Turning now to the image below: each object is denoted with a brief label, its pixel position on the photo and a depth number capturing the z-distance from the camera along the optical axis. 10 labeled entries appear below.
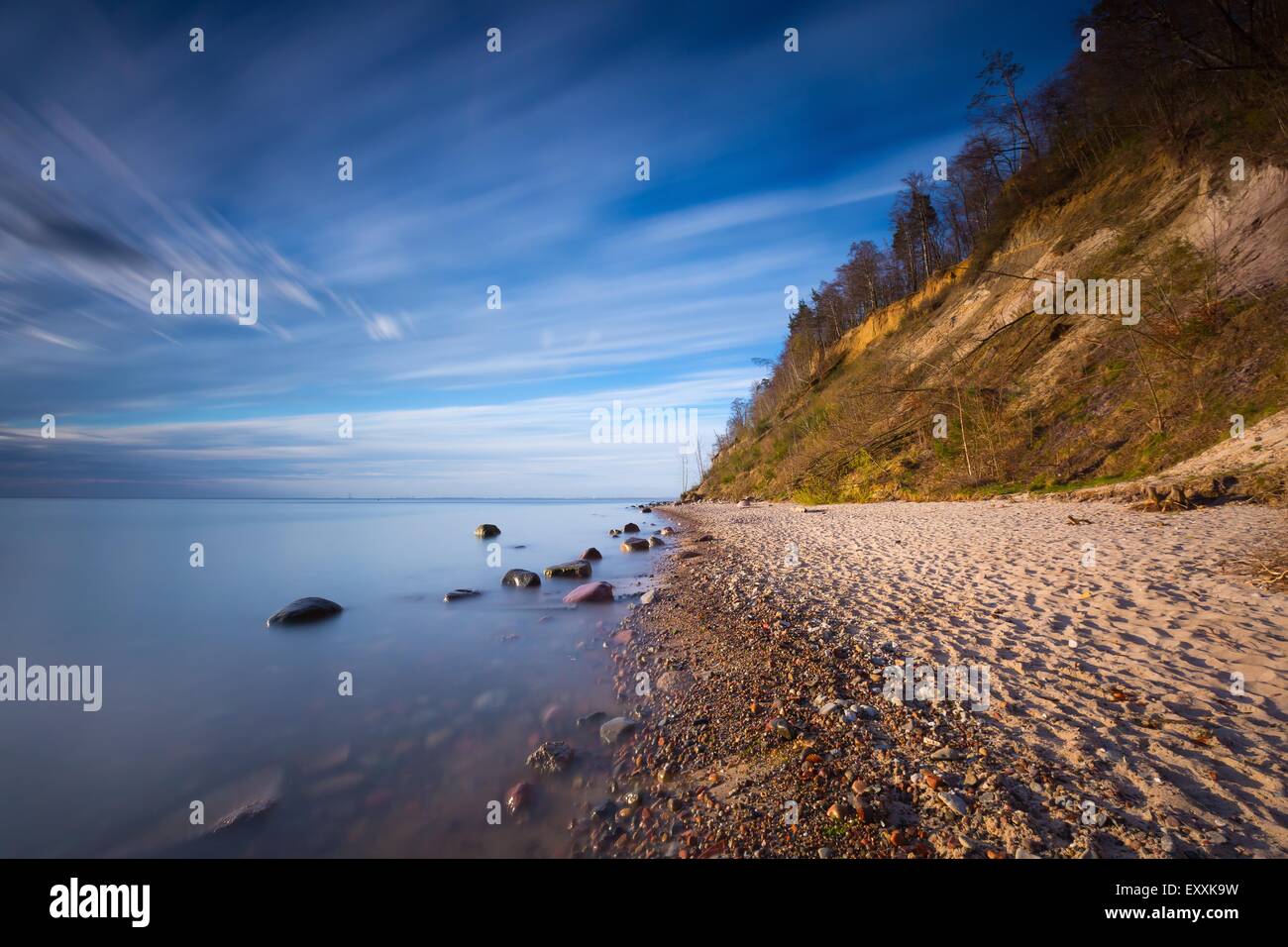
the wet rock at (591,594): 10.93
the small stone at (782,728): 4.19
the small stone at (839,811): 3.07
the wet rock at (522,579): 13.02
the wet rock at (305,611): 10.50
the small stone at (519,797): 3.92
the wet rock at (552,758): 4.43
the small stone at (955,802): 2.97
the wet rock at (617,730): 4.80
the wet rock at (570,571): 14.35
